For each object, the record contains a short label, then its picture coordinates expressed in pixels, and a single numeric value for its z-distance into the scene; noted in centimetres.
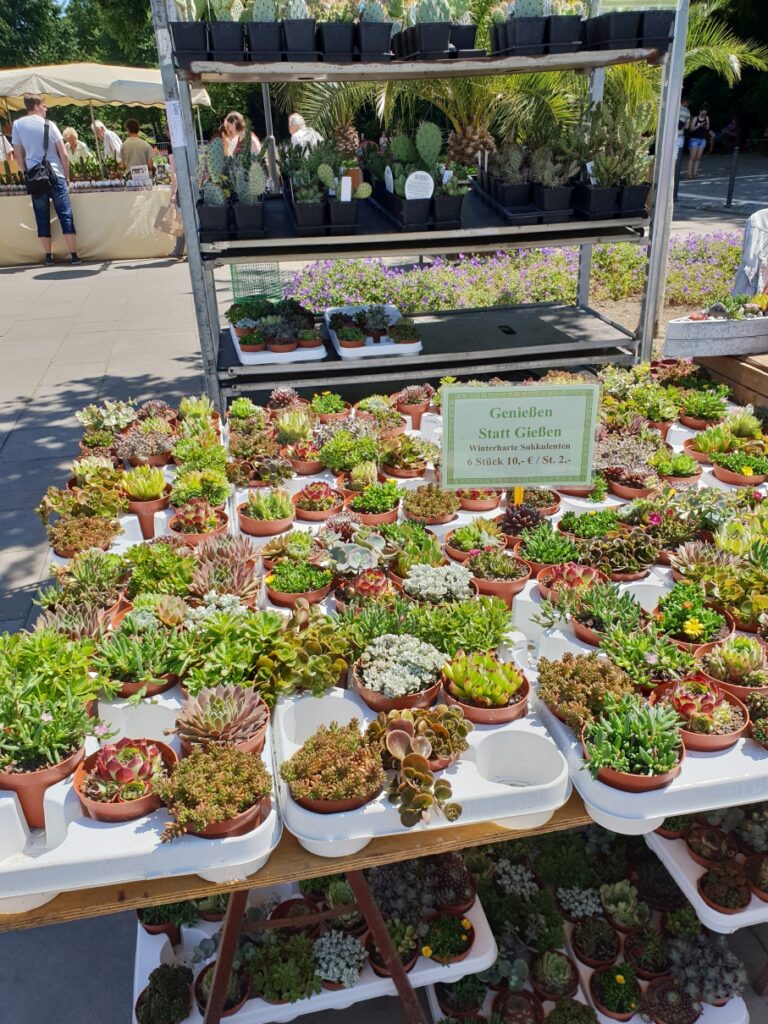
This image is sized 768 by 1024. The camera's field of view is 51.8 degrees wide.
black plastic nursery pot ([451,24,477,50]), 446
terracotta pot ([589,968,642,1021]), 216
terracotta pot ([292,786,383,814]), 166
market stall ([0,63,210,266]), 1173
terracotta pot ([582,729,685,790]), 171
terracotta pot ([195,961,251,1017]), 208
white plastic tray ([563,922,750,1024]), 215
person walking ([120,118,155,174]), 1197
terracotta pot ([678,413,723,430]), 363
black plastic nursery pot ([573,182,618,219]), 478
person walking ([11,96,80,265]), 1044
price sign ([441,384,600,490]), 252
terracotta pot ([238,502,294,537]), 286
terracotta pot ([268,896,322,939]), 226
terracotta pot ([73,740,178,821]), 165
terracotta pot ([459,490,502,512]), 296
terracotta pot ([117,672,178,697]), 202
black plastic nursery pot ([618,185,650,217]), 480
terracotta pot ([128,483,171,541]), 301
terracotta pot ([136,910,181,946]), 231
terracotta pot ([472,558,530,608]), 242
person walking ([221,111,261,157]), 875
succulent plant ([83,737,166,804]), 169
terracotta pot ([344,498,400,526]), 288
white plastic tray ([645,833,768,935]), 206
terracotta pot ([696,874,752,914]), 207
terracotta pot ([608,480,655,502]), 302
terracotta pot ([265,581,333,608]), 242
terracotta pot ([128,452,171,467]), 341
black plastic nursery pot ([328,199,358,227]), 463
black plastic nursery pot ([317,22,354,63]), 420
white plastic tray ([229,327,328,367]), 491
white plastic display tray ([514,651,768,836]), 172
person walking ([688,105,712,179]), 1761
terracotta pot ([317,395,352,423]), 385
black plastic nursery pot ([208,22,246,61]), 405
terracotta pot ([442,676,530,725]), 192
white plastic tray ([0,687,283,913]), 157
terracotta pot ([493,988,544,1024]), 218
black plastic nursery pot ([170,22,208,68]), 403
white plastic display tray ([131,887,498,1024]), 210
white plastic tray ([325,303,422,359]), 497
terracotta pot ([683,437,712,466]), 332
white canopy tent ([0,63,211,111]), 1196
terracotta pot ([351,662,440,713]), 195
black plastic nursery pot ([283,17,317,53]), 409
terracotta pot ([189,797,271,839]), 161
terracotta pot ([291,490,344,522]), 295
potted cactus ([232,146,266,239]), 452
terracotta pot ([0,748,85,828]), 168
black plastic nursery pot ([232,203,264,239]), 452
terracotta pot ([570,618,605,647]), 215
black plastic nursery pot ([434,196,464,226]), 470
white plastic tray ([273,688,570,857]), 166
